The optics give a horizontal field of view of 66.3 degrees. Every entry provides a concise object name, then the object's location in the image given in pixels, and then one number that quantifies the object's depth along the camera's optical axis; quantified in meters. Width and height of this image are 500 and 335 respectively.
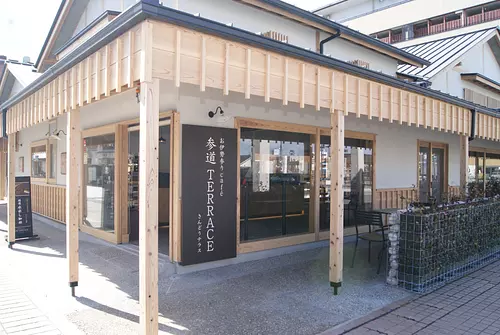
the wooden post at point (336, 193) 5.34
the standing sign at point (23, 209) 8.28
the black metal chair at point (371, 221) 6.31
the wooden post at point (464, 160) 8.24
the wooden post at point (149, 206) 3.39
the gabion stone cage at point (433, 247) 5.49
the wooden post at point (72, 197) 5.12
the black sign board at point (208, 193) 5.86
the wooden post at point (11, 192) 7.94
